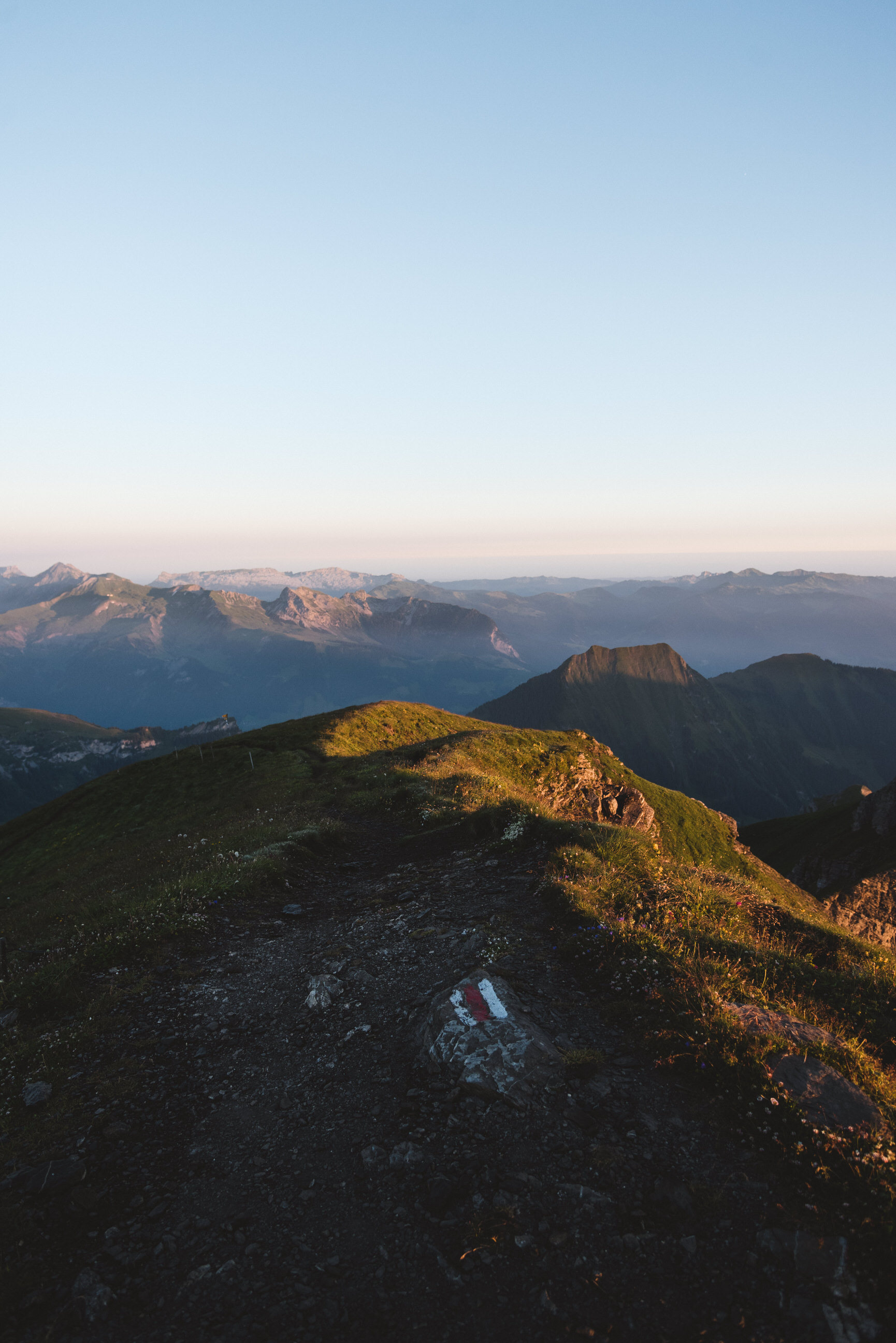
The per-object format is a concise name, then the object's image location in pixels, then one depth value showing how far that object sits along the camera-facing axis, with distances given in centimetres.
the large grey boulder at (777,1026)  698
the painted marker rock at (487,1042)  720
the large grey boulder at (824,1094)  584
